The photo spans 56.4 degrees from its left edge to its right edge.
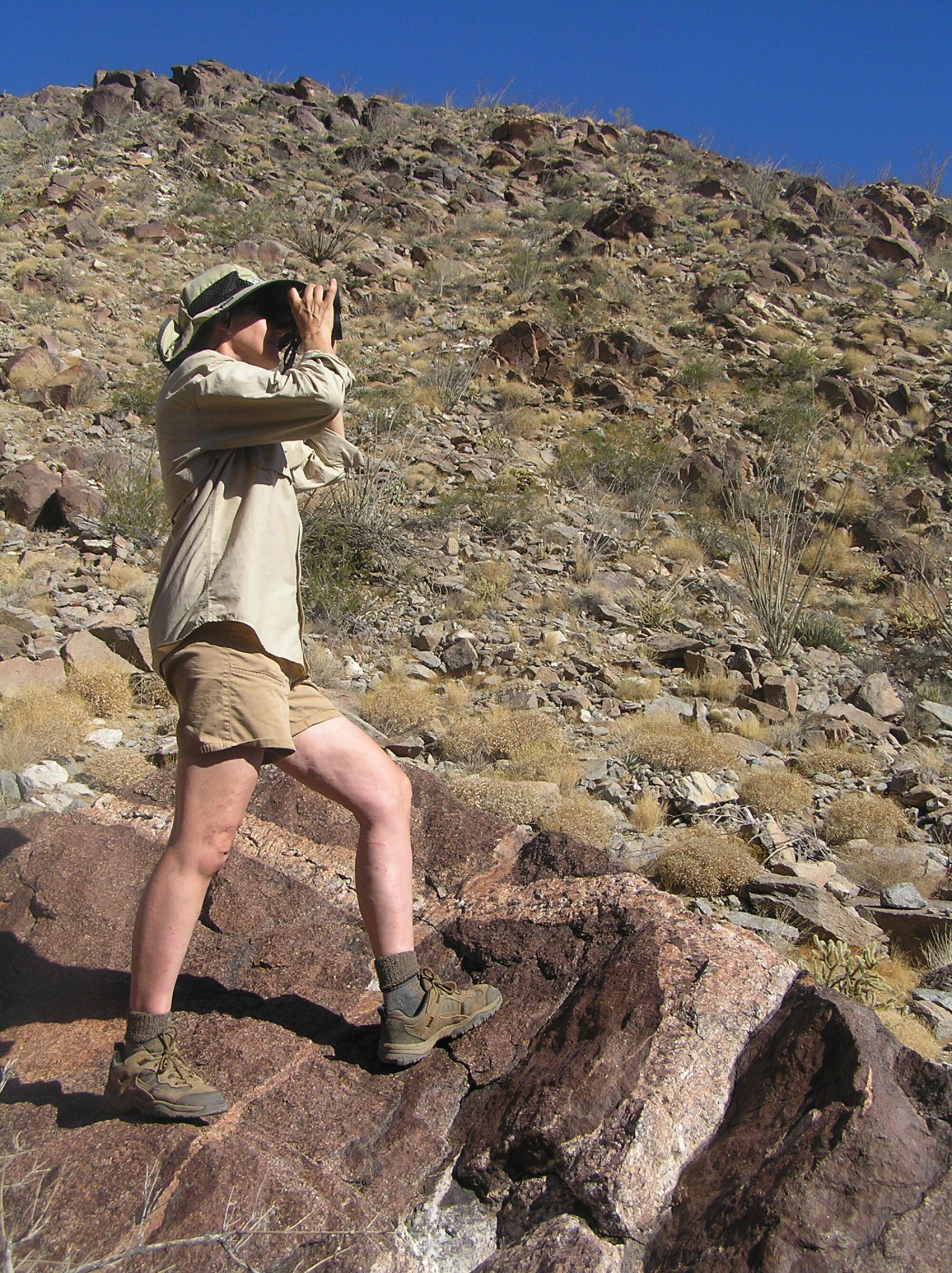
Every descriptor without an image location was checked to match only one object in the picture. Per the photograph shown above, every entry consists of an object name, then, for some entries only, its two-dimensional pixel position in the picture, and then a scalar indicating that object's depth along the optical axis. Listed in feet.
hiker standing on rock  5.98
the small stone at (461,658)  22.03
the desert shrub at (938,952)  11.23
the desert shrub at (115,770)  13.25
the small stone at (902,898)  12.74
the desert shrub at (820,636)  29.37
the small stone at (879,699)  22.90
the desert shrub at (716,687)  22.74
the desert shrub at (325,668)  20.12
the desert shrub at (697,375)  49.80
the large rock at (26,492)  26.61
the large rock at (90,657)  18.22
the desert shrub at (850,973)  9.34
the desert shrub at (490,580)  26.68
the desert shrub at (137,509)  26.32
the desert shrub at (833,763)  18.56
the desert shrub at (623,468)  37.47
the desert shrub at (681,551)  33.83
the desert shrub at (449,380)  43.11
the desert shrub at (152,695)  17.60
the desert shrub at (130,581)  22.93
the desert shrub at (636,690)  21.91
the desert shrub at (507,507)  32.24
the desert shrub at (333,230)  60.70
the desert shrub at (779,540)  28.35
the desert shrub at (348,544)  23.99
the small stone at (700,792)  15.38
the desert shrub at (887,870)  13.73
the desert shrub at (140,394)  35.76
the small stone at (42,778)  12.78
